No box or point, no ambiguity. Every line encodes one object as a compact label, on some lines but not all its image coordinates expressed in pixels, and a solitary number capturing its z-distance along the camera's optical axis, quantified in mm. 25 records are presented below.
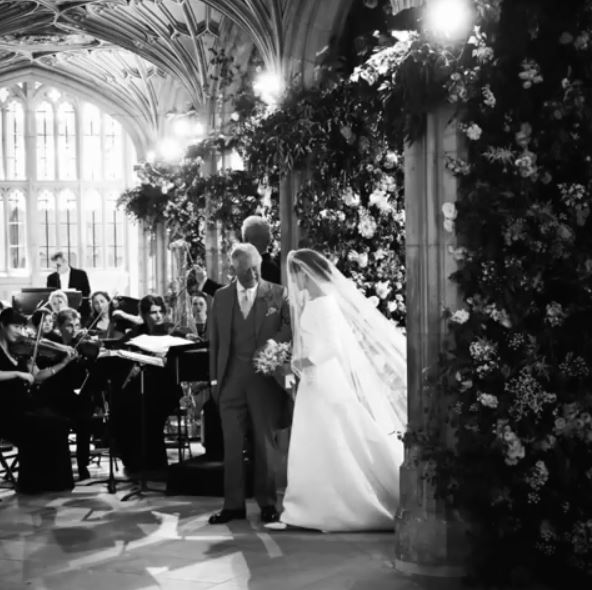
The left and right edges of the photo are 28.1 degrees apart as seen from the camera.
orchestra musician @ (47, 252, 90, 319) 17797
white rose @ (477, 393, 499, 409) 5398
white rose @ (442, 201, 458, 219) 5666
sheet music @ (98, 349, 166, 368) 8141
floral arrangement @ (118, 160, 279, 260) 12977
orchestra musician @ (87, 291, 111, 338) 11961
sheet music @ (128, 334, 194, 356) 8164
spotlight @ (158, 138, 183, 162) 16984
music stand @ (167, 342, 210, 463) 8203
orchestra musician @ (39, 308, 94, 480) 8898
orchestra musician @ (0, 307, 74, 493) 8438
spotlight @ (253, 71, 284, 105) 10242
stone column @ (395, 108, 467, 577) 5742
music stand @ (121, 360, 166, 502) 8312
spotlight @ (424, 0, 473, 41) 5457
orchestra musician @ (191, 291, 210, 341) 11547
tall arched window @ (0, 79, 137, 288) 24297
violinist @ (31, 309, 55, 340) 9055
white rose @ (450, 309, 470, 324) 5578
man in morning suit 7070
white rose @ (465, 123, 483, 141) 5516
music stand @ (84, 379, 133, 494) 8492
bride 6816
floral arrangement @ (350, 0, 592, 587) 5355
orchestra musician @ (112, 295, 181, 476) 9516
